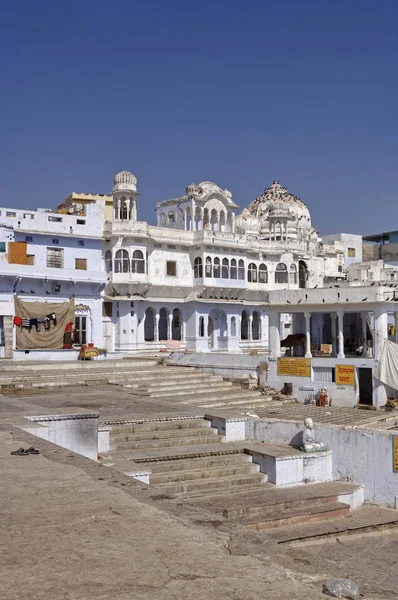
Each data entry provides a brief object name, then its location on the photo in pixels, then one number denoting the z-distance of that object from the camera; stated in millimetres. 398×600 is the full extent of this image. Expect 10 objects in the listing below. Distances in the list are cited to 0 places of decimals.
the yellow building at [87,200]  42447
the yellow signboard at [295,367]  23722
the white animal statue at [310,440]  13719
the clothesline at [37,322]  26750
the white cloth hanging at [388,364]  21953
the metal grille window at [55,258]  28641
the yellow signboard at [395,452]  13469
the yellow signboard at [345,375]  22614
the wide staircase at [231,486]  10520
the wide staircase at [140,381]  19281
